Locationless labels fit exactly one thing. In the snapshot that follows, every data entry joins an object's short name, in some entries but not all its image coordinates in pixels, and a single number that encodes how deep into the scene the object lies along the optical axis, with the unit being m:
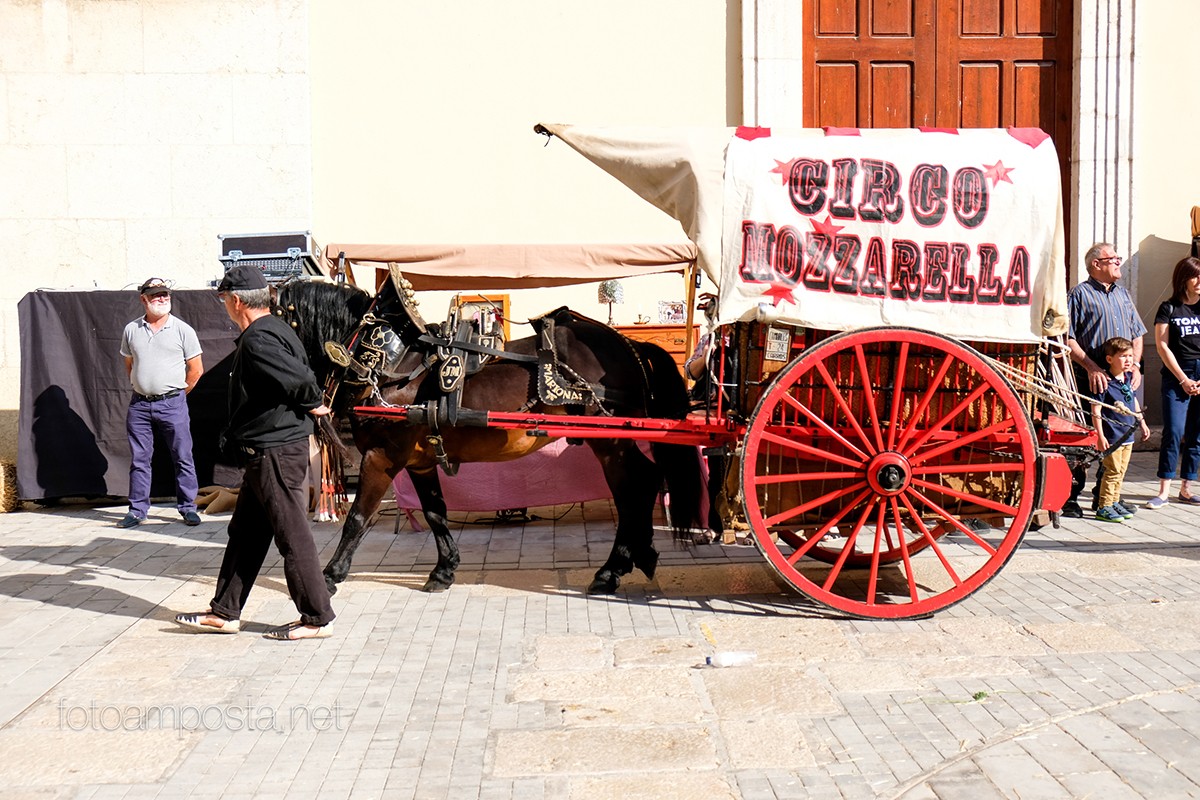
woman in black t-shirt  8.00
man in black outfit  5.10
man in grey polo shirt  8.23
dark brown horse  5.83
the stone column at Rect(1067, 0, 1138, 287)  10.08
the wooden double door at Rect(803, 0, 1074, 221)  10.24
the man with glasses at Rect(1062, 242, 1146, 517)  7.77
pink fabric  7.57
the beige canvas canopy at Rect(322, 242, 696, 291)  7.57
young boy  7.55
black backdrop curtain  8.80
